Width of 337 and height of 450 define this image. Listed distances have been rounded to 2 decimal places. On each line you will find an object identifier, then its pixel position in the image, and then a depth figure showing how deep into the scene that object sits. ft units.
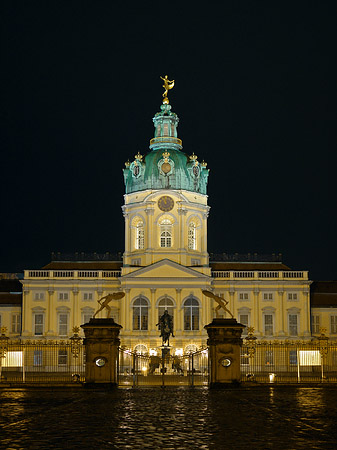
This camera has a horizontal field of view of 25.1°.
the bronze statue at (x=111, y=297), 121.08
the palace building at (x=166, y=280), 232.53
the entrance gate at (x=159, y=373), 136.77
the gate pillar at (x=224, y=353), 107.04
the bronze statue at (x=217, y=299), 119.44
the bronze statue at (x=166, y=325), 201.67
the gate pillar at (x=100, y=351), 107.04
